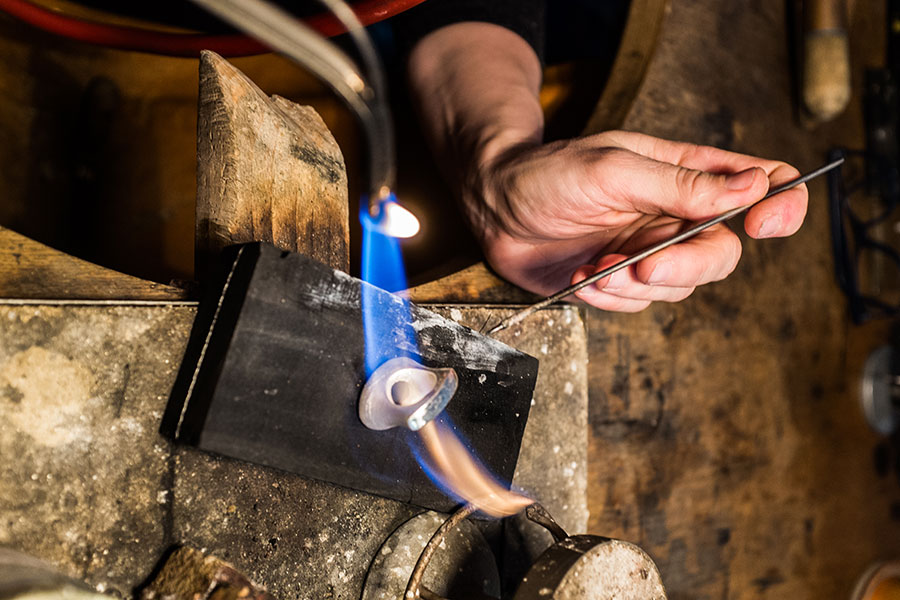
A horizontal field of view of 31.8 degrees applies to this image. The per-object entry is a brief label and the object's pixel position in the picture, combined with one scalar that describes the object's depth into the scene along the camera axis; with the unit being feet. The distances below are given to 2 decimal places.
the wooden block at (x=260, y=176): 1.88
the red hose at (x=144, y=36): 2.12
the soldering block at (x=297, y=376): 1.77
